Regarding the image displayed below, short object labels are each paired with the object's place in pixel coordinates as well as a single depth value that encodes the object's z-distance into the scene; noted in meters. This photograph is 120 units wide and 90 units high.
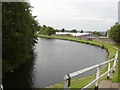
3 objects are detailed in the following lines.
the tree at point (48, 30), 56.31
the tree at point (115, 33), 23.72
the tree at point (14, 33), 7.61
